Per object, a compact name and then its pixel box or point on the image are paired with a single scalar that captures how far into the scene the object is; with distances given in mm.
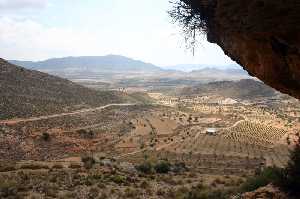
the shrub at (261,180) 11509
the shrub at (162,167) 18940
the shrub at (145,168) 18426
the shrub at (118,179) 15270
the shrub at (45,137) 29849
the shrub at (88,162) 18757
